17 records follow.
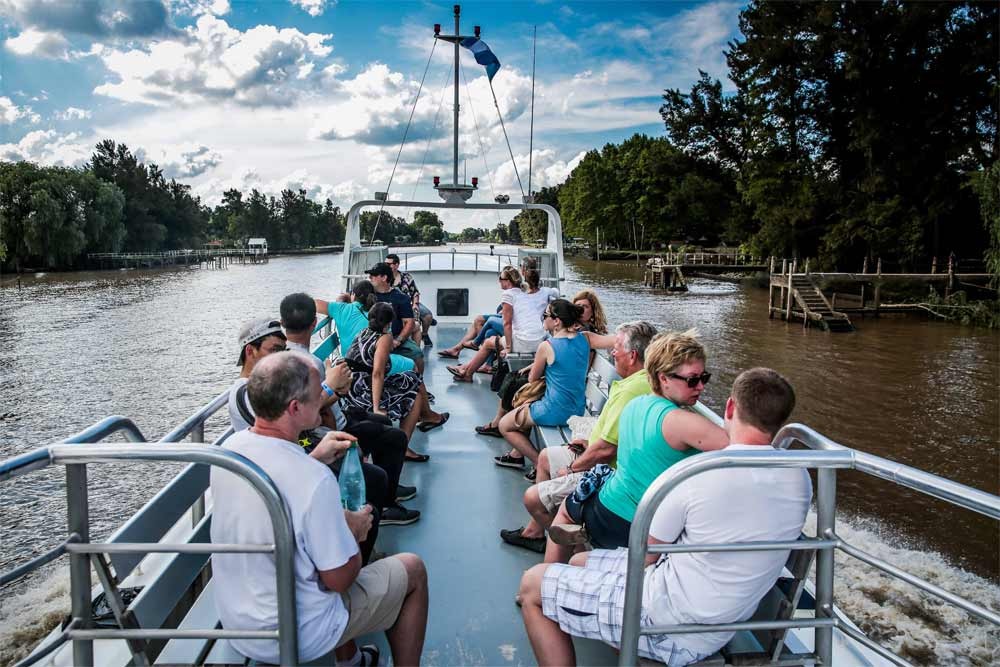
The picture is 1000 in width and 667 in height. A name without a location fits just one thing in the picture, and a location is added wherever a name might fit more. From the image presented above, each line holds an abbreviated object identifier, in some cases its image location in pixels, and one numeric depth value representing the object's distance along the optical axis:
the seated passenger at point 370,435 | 3.36
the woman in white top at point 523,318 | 6.64
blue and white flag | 9.27
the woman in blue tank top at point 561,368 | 4.44
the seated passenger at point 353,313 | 5.20
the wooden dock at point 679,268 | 42.78
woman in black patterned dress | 4.40
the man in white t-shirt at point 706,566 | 1.97
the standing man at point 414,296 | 8.28
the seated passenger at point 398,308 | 5.98
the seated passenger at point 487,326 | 7.43
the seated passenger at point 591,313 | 4.91
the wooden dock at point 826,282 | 27.81
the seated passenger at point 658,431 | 2.37
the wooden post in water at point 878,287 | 28.72
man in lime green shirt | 3.10
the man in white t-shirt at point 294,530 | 1.91
